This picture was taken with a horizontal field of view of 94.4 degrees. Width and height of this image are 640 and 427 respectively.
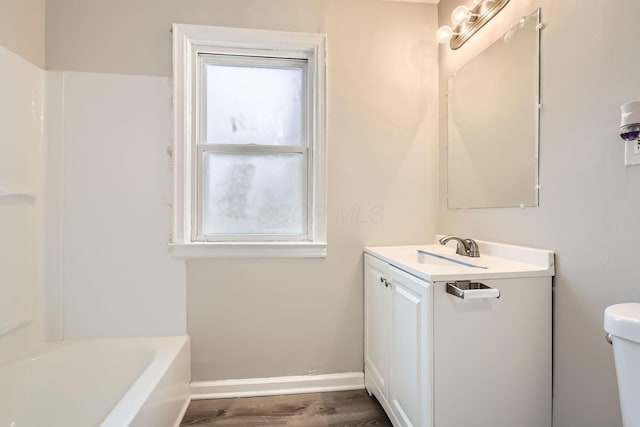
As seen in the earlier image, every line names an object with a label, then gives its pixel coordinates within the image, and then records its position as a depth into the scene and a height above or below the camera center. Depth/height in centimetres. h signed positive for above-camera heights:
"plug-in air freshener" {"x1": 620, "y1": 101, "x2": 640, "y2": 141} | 81 +25
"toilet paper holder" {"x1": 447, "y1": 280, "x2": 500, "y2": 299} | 99 -27
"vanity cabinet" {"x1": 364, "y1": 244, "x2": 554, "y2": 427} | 107 -51
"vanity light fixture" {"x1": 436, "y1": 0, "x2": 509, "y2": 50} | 145 +101
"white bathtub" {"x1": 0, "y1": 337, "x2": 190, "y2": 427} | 130 -81
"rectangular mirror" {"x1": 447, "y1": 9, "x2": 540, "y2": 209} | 123 +43
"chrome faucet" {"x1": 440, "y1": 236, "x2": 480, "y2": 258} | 145 -17
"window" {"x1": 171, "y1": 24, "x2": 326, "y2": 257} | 175 +40
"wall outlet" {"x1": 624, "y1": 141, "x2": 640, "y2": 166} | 87 +18
